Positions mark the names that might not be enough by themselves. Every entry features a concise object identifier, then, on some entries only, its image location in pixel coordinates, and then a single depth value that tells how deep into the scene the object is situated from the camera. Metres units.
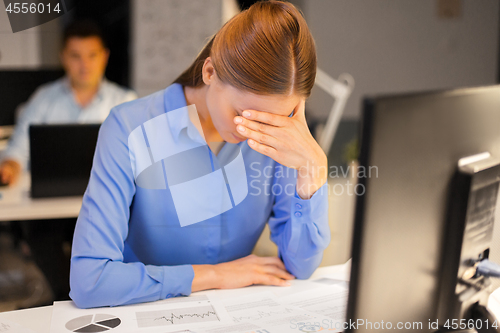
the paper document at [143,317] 0.79
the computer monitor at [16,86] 2.23
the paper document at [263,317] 0.80
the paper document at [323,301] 0.88
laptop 1.76
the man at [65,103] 2.07
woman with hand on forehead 0.87
